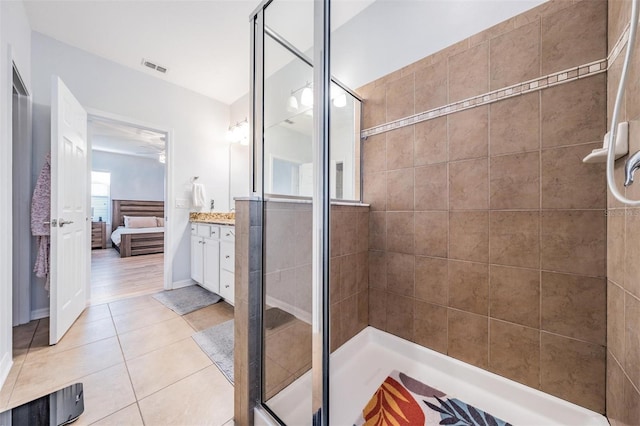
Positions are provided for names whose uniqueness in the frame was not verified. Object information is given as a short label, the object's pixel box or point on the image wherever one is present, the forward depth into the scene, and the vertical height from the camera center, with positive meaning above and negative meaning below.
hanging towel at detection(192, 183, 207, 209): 3.05 +0.22
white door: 1.76 +0.01
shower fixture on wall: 0.63 +0.24
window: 5.93 +0.37
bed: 4.81 -0.43
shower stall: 0.96 -0.12
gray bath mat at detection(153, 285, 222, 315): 2.33 -0.94
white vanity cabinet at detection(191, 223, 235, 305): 2.30 -0.50
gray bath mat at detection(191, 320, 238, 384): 1.49 -0.96
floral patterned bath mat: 1.11 -0.98
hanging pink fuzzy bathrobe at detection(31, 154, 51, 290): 2.02 -0.06
